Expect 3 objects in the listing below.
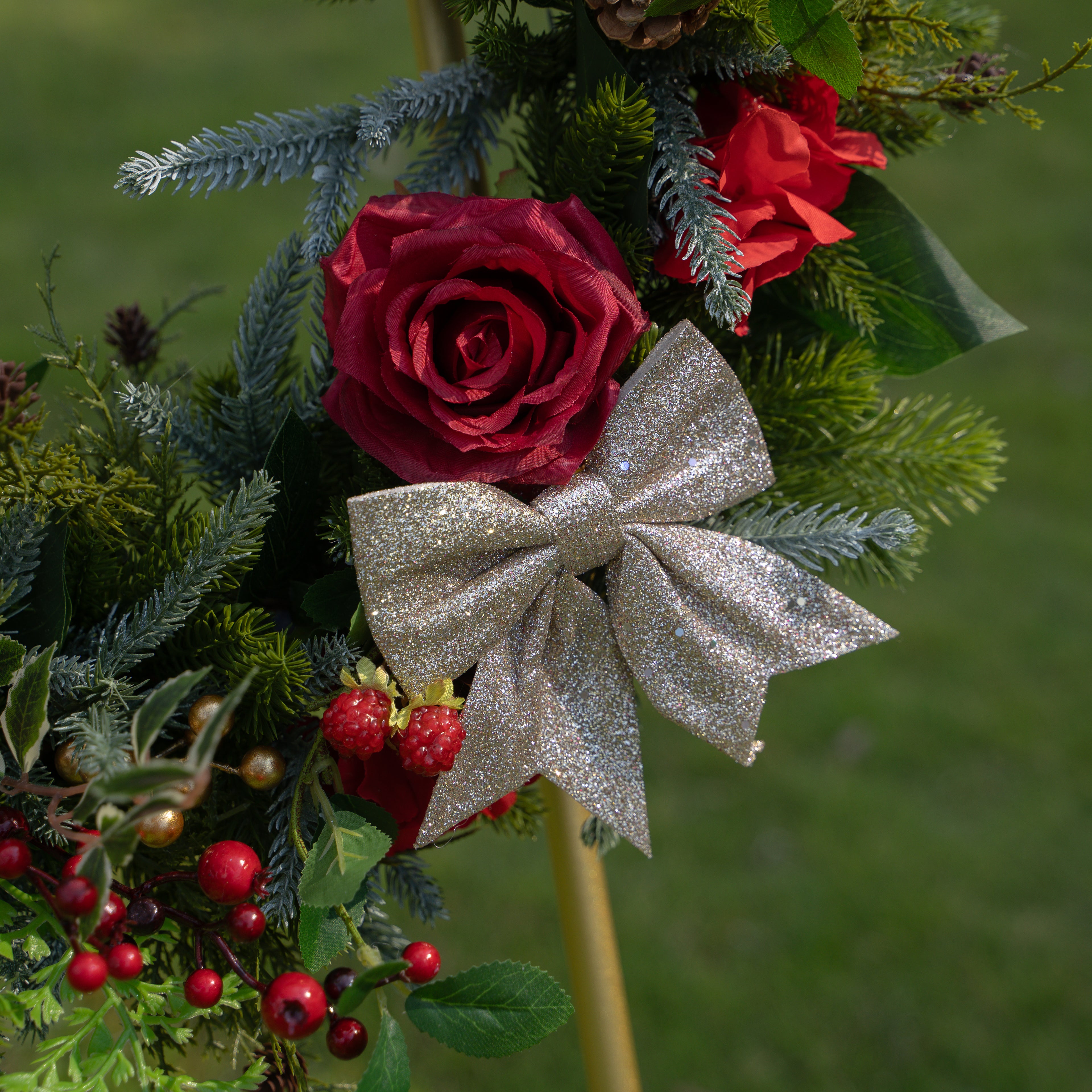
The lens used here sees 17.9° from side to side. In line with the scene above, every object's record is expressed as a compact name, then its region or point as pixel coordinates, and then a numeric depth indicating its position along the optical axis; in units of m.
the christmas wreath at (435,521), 0.87
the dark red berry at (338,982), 0.88
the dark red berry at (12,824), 0.86
